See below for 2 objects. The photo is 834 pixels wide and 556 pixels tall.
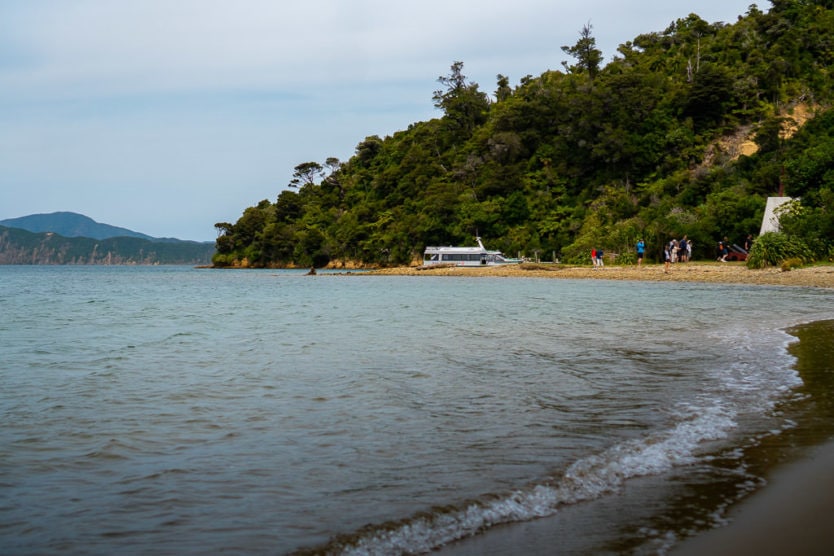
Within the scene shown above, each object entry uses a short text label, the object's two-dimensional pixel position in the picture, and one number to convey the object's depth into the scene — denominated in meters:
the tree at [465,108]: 98.25
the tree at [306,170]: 116.31
